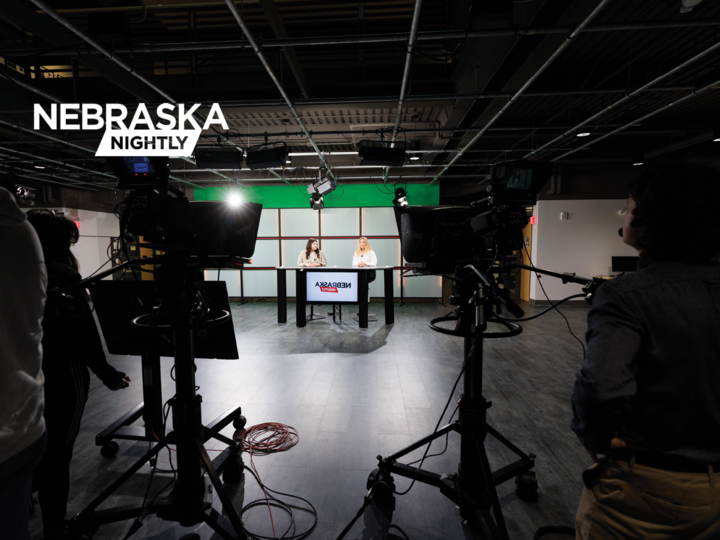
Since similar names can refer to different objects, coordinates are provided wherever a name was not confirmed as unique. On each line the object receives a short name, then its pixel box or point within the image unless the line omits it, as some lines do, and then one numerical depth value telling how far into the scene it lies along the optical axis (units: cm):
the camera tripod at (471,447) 138
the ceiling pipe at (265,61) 252
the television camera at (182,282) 124
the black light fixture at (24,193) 578
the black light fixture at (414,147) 633
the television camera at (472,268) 134
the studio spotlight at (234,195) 839
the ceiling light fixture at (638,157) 577
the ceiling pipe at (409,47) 250
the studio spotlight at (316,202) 724
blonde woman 639
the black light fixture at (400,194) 690
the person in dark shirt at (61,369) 132
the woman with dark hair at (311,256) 621
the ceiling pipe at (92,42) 252
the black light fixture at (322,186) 668
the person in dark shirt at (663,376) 70
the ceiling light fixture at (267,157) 518
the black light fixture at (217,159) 546
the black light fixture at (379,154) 507
